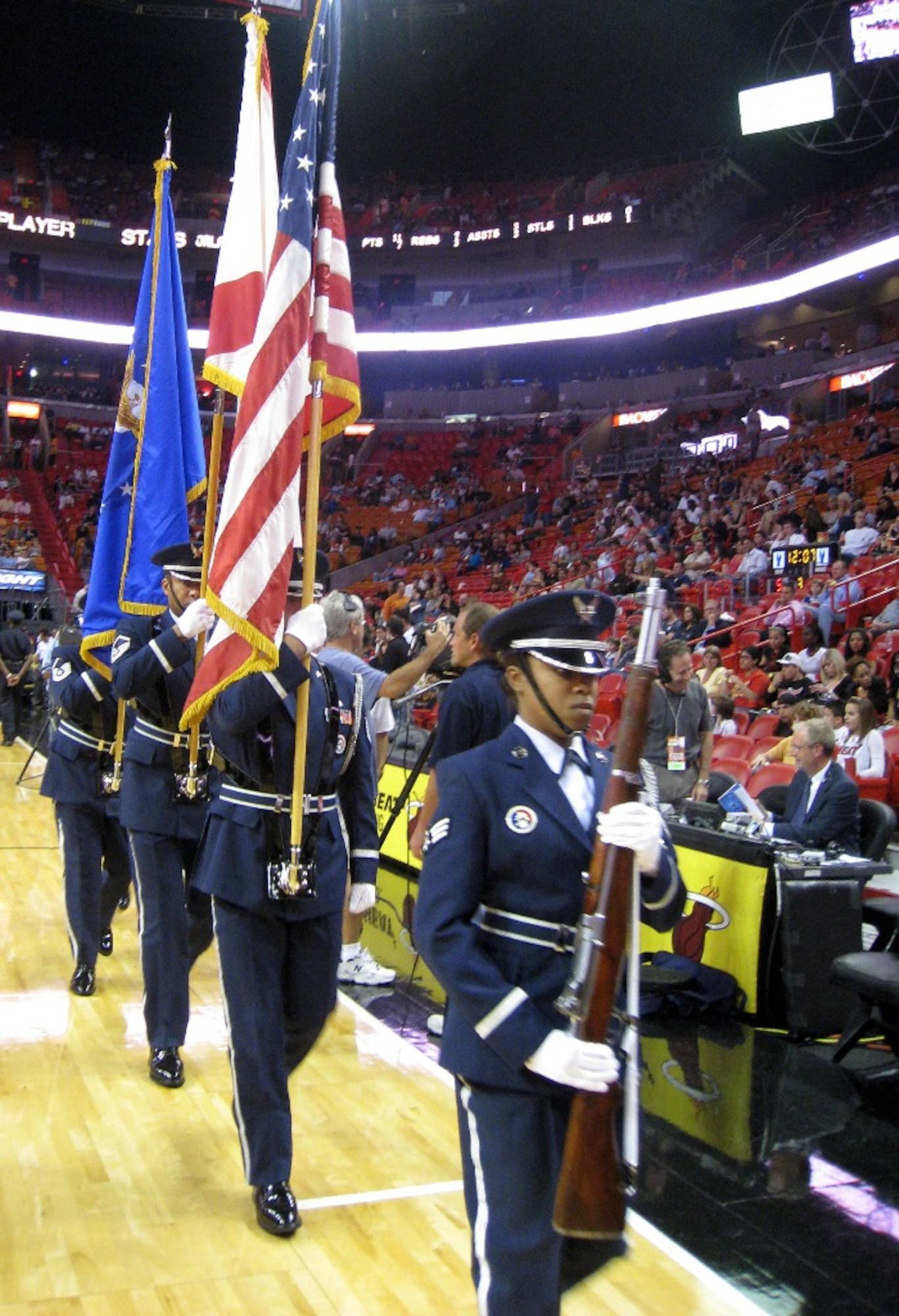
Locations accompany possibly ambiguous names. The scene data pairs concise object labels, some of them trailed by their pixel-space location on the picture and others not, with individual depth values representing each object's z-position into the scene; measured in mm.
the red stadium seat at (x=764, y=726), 10469
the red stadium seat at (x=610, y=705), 11872
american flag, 3766
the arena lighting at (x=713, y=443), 27547
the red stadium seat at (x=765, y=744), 9609
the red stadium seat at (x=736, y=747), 9773
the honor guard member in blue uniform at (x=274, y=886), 3514
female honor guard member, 2189
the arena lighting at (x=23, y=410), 34719
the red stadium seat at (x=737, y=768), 8820
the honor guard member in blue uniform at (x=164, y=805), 4645
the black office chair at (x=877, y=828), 6273
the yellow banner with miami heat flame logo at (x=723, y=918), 5727
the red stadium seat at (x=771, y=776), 8125
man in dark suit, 6133
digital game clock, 14891
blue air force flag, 5762
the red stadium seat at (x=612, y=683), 13430
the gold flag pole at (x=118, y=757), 5680
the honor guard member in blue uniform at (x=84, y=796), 5754
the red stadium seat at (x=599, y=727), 11164
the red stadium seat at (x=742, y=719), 11008
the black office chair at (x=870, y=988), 4766
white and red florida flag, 4480
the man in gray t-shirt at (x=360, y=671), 5477
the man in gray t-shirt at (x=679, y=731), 7359
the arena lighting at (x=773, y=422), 27375
